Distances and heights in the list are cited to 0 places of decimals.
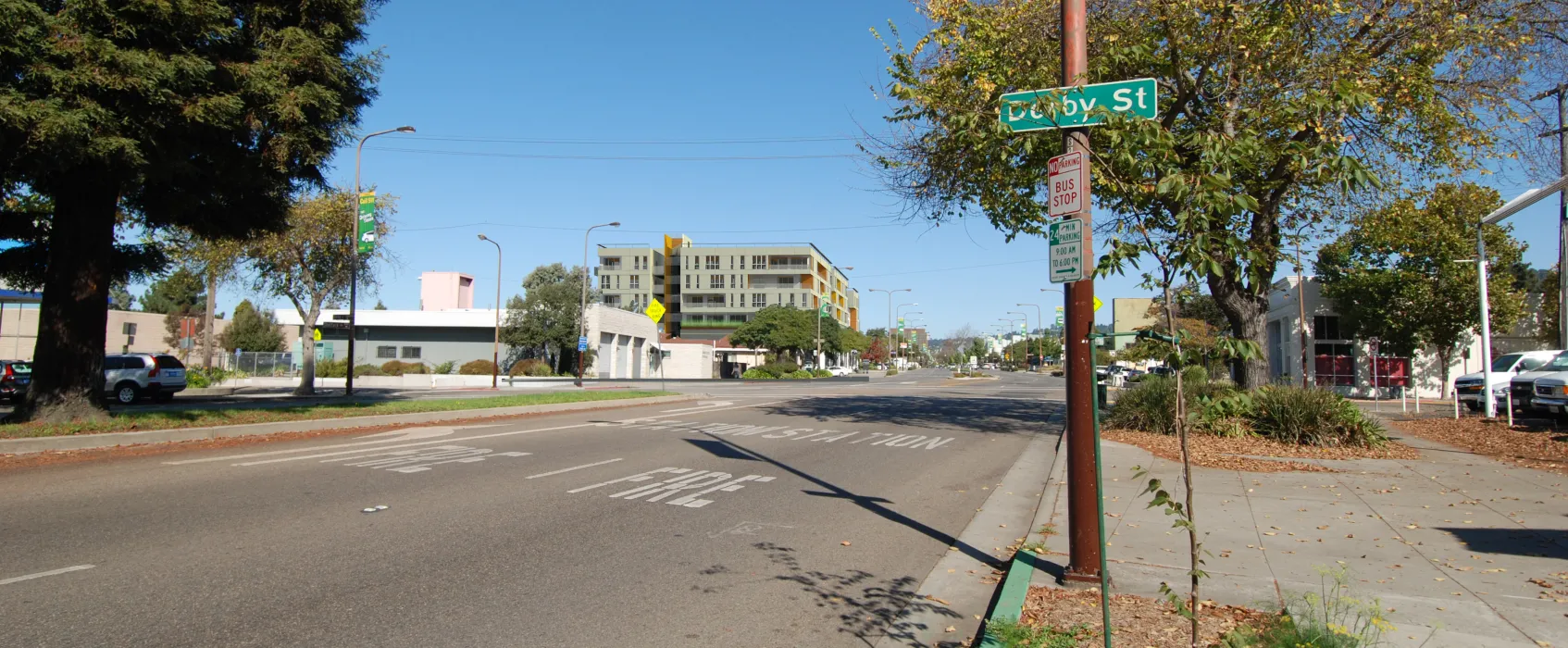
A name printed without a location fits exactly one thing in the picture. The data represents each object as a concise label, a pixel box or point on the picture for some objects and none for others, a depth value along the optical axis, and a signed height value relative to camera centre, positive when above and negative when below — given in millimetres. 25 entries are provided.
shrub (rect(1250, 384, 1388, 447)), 13609 -807
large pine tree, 11586 +3622
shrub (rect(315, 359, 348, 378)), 49625 -498
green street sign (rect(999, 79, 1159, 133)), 5461 +1762
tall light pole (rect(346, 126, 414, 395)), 24906 +2952
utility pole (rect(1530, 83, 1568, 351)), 17309 +3722
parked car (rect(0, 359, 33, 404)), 24984 -637
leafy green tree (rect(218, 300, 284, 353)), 70438 +2140
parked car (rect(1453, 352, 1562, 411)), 22891 -187
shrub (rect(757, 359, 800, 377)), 64519 -182
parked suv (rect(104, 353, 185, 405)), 26578 -579
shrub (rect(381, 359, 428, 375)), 52656 -422
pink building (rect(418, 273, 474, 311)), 66812 +5657
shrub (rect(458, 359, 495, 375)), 52688 -368
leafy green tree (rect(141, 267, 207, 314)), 86875 +6451
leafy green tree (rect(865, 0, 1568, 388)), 12641 +4875
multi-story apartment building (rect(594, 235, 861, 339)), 103750 +10520
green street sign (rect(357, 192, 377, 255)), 24859 +4285
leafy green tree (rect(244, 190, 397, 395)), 30766 +3965
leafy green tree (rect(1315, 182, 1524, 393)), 30844 +3619
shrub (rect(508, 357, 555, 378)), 55531 -359
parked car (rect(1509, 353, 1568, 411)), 17922 -217
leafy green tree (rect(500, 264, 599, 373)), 59344 +2924
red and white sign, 5418 +1203
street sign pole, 5359 -470
